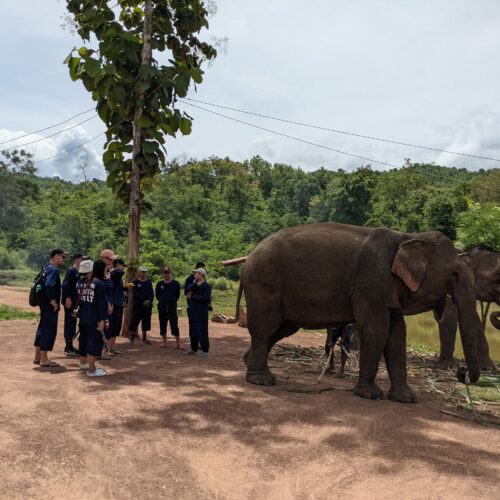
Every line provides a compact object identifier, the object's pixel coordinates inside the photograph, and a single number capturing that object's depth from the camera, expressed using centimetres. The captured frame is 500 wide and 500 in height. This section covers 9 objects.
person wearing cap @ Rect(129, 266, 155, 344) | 1155
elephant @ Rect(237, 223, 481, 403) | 758
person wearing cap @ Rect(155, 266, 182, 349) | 1107
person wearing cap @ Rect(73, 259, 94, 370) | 802
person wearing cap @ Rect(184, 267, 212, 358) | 1009
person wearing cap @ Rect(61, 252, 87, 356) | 927
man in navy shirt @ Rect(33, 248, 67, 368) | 814
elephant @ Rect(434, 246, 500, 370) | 1099
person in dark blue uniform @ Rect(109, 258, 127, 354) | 1030
